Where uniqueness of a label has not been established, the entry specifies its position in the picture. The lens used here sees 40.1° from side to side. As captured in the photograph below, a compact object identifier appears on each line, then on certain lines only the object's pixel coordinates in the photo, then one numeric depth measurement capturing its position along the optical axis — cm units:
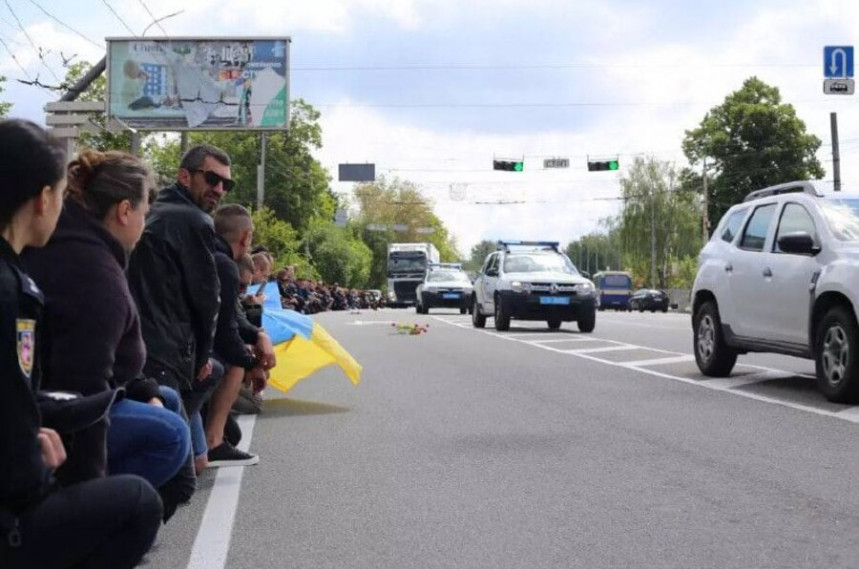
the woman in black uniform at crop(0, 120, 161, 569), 258
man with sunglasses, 523
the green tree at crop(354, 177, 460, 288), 12302
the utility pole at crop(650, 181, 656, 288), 8994
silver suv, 948
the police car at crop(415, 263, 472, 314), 4150
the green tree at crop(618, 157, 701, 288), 9025
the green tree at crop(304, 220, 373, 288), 9456
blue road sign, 3042
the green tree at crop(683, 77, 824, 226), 6731
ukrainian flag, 965
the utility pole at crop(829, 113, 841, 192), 3862
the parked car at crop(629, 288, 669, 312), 7000
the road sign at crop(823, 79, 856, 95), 3016
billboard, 3766
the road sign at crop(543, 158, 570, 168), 4956
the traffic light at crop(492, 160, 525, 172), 4672
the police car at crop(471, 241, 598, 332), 2253
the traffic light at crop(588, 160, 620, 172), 4644
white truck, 6738
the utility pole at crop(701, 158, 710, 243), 6386
